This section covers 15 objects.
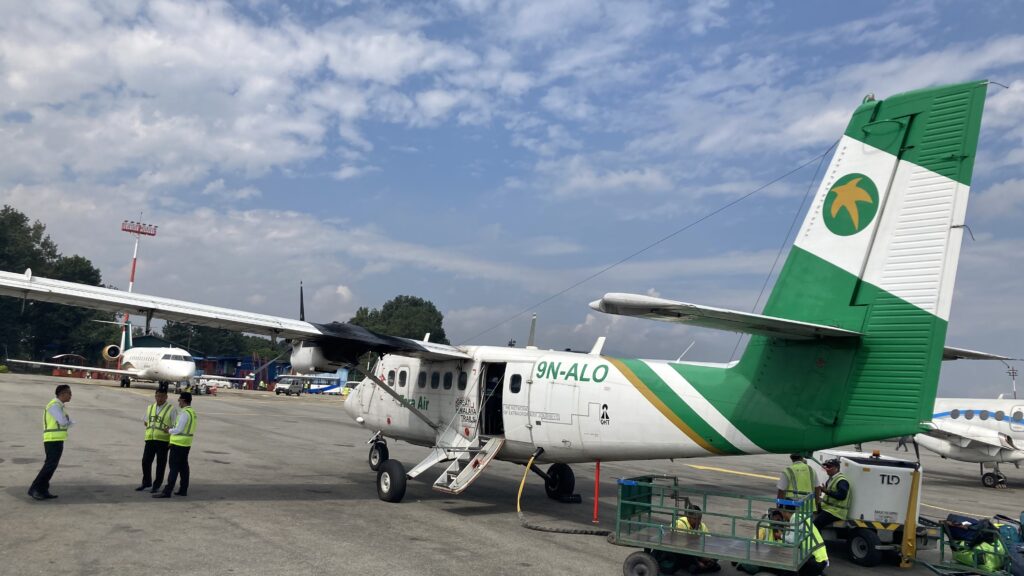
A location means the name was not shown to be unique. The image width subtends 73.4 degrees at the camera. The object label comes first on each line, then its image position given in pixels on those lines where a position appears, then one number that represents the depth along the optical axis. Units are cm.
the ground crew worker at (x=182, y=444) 1188
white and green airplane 797
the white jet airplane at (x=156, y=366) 4708
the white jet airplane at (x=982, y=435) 2353
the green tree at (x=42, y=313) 7831
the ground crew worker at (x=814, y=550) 801
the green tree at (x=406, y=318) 11056
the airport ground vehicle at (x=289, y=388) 6938
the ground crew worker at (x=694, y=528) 846
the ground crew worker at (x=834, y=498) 1053
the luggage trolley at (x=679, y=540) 777
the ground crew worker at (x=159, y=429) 1207
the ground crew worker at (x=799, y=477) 1031
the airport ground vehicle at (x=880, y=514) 1030
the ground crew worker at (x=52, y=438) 1096
